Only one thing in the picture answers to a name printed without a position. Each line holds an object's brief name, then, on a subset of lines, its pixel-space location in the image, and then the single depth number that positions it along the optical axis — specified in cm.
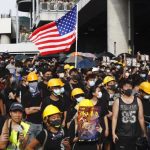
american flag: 1902
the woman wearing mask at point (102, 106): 1045
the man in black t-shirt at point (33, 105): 1120
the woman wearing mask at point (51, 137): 768
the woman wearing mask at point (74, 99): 1022
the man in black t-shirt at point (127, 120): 977
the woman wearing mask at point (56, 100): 1093
